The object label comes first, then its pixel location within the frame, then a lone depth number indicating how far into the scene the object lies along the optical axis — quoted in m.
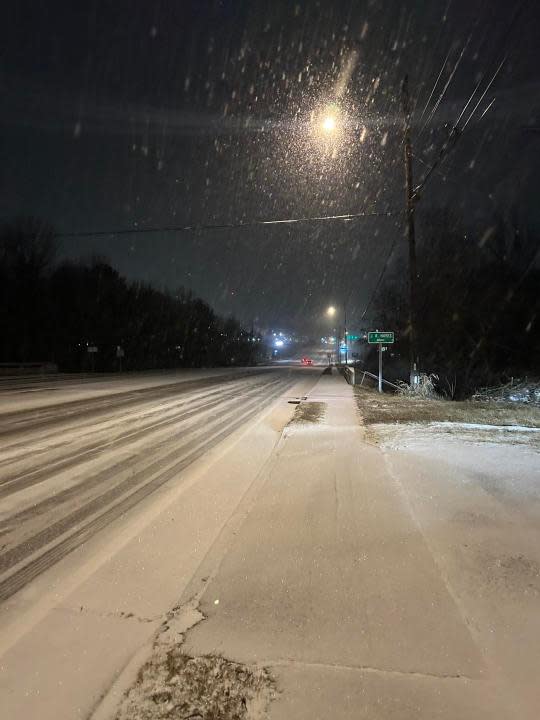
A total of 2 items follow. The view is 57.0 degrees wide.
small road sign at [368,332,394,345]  21.08
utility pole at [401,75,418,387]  18.30
